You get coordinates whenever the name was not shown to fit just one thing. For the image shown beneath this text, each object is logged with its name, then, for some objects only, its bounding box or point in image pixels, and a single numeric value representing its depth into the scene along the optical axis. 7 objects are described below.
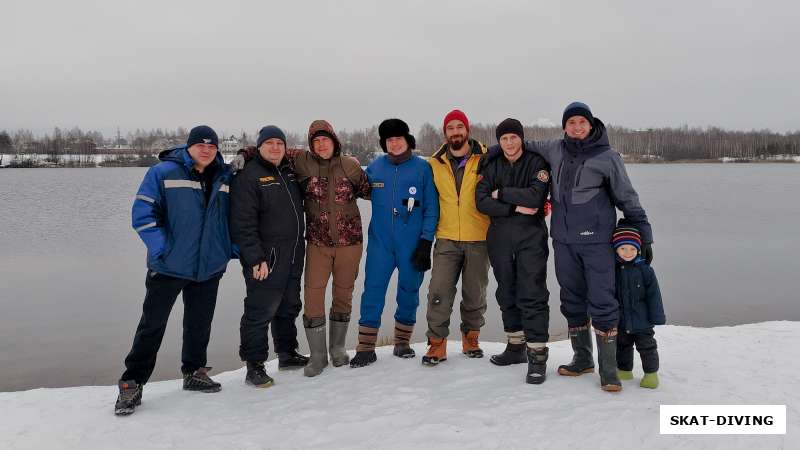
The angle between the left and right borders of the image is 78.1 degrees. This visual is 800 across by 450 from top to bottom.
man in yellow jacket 4.10
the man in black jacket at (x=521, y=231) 3.80
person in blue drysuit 4.18
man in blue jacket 3.49
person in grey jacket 3.59
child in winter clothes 3.55
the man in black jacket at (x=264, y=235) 3.81
